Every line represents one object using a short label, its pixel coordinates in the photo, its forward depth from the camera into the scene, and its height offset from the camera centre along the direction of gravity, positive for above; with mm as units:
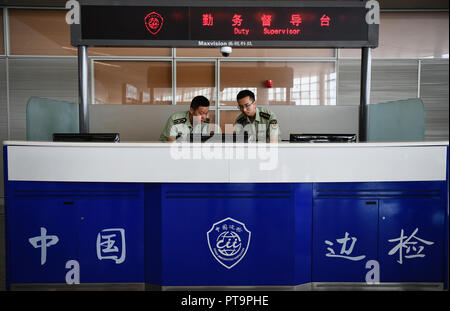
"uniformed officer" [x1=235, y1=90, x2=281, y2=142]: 2760 +217
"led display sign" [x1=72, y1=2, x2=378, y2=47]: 2332 +934
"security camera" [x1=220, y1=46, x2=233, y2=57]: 2340 +742
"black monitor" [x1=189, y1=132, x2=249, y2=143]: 2357 +23
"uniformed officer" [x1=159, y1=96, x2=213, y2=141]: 2750 +193
